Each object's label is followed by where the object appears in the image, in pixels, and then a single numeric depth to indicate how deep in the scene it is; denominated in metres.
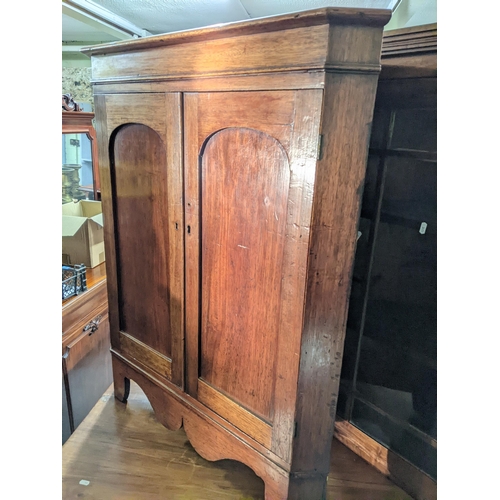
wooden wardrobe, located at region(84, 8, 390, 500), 0.69
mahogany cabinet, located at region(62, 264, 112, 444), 1.43
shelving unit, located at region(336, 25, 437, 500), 0.88
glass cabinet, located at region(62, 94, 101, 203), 1.90
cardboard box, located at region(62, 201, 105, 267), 1.53
